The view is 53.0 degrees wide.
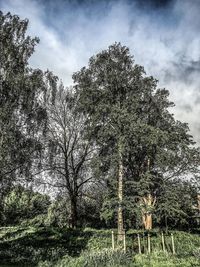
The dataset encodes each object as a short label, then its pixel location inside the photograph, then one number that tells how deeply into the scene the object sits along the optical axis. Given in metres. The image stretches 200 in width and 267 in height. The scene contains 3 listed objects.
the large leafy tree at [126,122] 13.12
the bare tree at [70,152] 17.77
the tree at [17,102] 12.16
